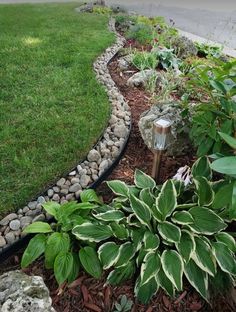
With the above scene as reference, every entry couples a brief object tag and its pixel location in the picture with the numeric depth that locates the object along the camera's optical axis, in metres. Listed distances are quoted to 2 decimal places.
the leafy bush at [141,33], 5.27
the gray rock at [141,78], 3.82
